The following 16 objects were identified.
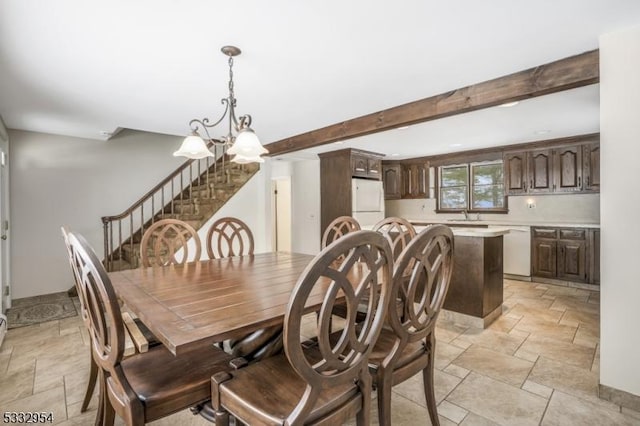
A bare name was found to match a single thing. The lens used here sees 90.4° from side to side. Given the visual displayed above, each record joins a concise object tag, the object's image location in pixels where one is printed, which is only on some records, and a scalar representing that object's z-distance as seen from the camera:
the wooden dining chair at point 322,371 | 0.94
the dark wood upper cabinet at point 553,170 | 4.56
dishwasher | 4.86
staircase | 4.50
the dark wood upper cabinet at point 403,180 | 6.44
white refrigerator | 5.29
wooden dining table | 1.14
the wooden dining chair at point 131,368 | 1.12
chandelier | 2.00
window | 5.59
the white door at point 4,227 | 3.28
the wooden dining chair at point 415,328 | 1.34
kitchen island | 3.11
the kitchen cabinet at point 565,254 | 4.34
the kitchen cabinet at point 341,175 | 5.34
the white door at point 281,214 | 7.18
